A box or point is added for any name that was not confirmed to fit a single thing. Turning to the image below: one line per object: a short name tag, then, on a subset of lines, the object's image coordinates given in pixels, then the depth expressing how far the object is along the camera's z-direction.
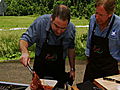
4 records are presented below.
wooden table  1.73
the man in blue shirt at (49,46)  2.19
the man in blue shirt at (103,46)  2.29
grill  2.05
